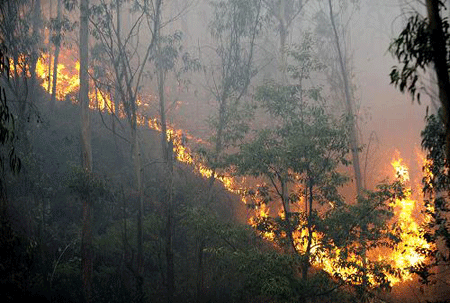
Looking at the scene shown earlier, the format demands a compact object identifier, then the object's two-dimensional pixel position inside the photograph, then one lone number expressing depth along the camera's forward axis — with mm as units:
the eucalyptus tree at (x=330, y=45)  26128
